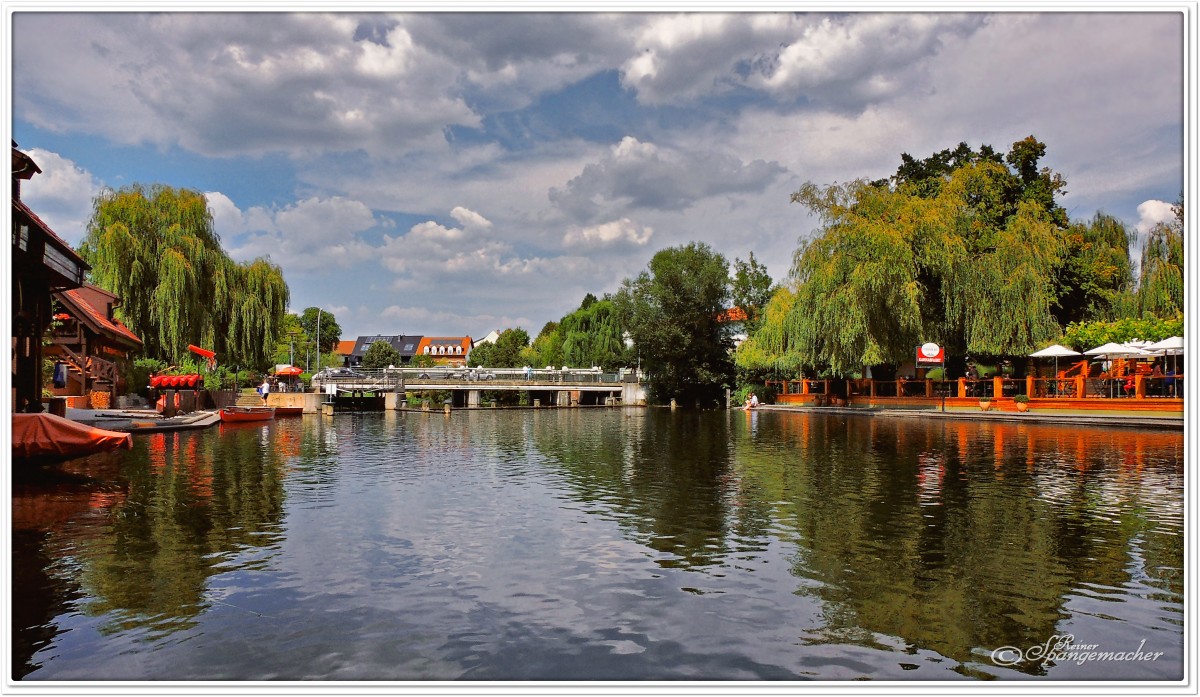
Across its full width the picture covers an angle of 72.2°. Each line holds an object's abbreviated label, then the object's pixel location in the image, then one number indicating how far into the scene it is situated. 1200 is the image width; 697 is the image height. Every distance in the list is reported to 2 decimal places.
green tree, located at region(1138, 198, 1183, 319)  35.19
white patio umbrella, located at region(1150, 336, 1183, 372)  28.80
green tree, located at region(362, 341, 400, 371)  115.69
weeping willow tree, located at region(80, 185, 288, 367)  37.44
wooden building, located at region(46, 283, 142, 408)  27.98
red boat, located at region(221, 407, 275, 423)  34.50
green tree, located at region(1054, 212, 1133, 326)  41.44
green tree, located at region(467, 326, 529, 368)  106.81
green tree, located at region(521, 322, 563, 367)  97.12
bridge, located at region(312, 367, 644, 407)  63.69
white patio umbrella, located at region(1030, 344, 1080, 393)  35.47
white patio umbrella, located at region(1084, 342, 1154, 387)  30.77
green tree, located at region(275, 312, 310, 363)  86.38
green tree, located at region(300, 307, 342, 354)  133.25
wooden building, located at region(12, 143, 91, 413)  14.25
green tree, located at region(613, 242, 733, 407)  65.81
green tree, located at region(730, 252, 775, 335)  73.06
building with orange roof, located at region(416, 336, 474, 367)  157.38
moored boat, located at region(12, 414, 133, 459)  13.34
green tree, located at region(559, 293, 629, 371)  84.88
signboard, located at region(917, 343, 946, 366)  39.59
